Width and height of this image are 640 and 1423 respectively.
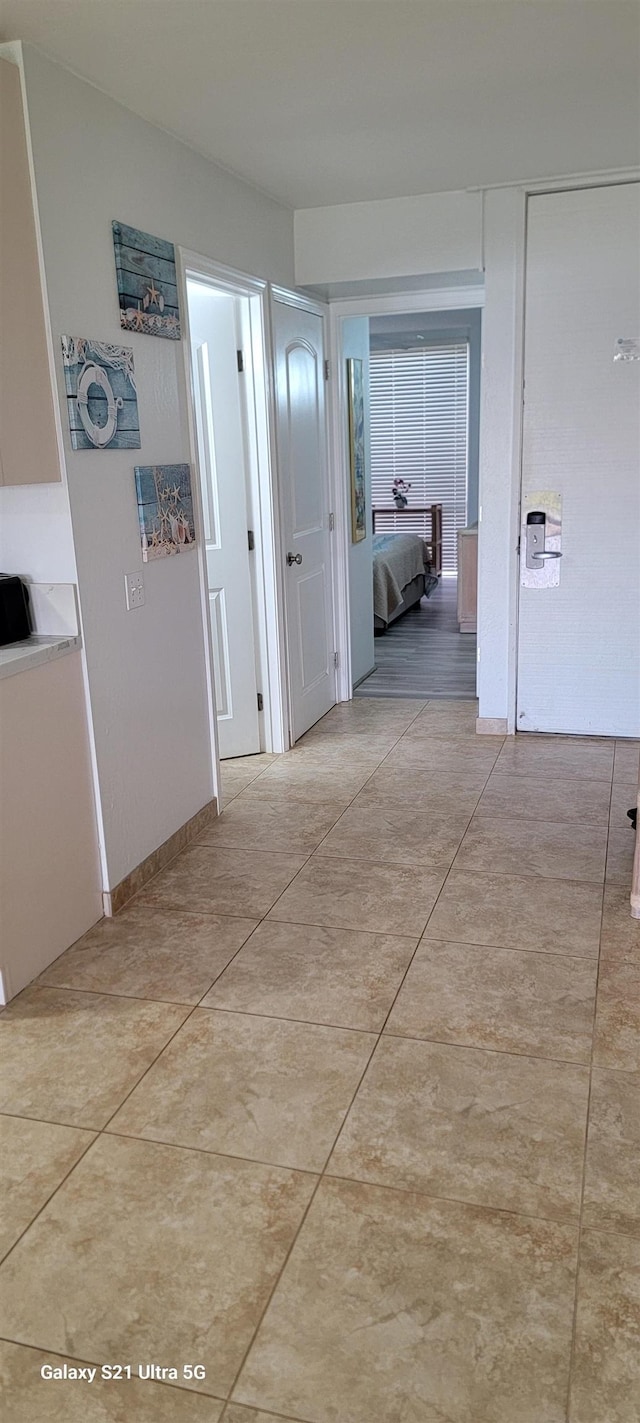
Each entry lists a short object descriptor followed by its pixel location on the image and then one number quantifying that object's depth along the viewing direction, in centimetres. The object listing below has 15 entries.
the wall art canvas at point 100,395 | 274
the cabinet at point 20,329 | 250
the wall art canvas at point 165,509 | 320
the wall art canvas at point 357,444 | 550
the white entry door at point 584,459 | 422
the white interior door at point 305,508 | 456
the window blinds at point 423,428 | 966
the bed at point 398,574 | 747
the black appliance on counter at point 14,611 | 277
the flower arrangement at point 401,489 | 1005
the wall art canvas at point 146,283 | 300
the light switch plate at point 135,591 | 314
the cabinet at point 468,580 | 732
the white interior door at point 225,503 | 414
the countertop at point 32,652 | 258
